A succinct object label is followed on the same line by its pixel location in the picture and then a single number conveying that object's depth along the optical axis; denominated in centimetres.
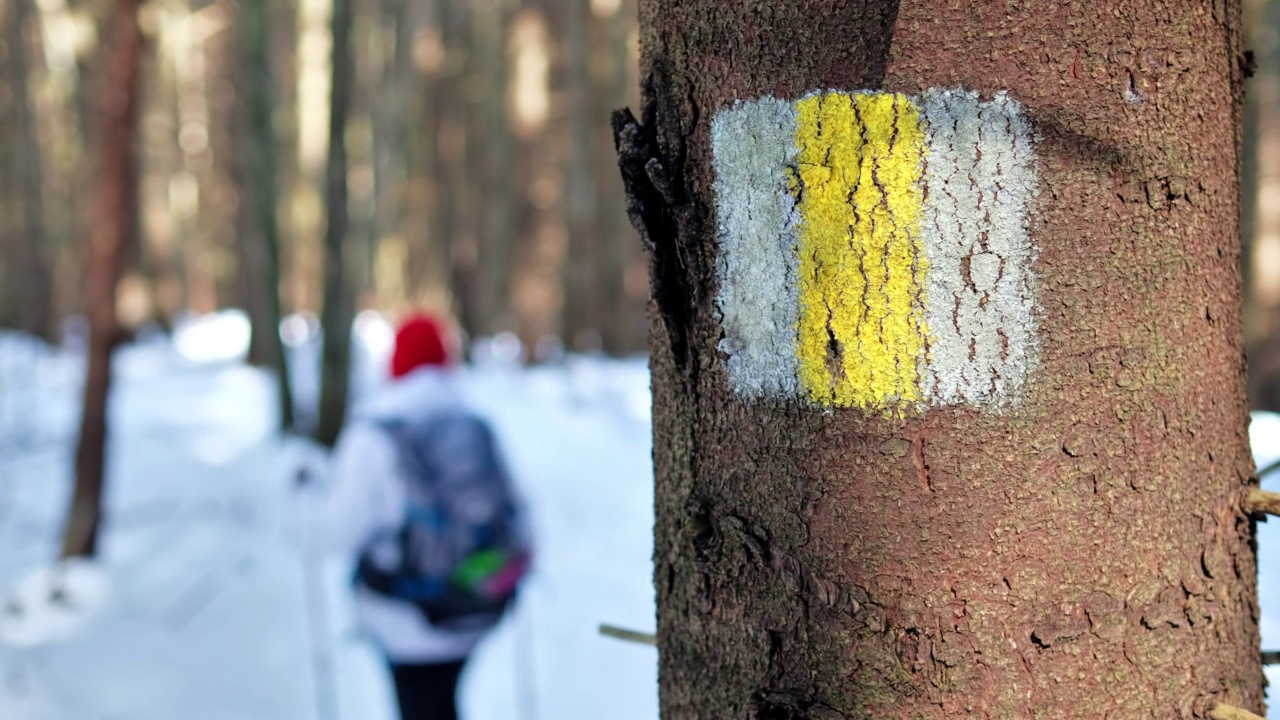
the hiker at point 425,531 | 310
